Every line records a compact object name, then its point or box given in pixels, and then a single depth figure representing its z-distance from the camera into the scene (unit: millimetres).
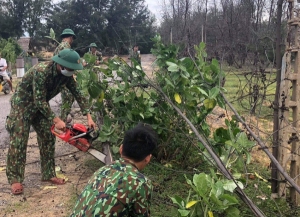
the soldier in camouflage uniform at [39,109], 3065
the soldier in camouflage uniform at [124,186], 1496
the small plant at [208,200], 1729
